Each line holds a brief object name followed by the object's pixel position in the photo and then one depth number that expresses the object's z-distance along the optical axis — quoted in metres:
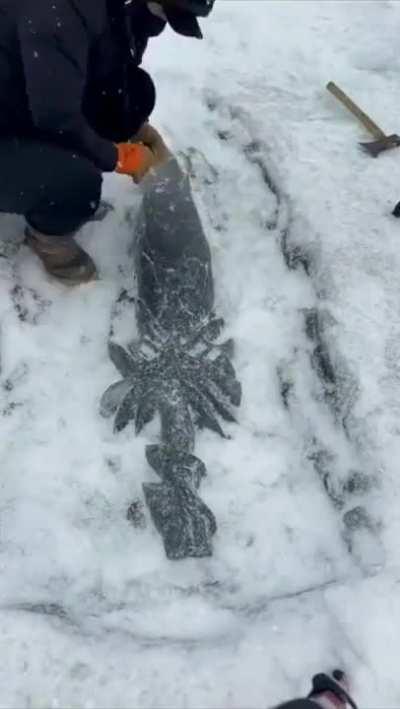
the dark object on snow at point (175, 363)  2.80
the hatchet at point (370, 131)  3.90
